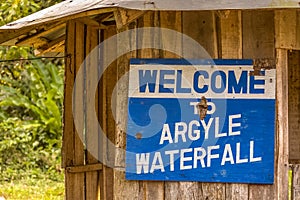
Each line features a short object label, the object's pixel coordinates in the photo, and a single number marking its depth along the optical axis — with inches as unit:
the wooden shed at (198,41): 311.7
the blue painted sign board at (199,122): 323.5
